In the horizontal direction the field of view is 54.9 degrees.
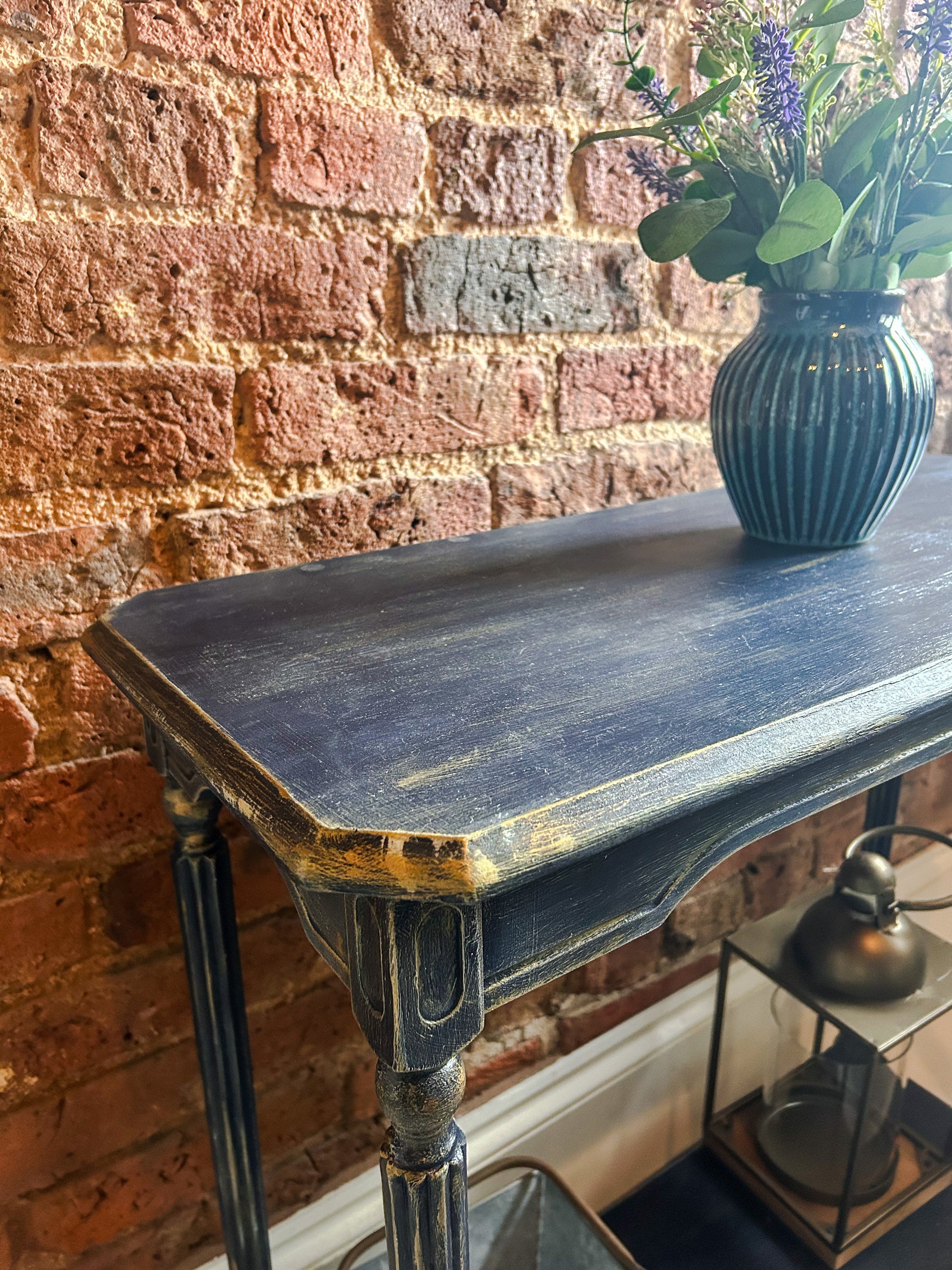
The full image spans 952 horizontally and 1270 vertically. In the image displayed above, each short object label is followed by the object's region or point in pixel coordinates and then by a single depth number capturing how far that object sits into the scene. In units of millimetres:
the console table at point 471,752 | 433
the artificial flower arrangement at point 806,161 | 735
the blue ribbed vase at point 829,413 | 817
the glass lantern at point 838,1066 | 1080
